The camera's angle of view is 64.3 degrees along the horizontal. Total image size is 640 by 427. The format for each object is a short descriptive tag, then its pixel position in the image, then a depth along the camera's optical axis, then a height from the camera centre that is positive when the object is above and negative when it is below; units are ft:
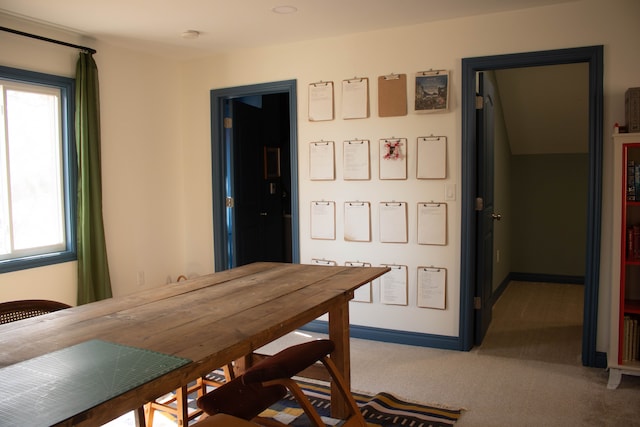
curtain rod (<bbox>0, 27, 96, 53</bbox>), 11.09 +3.44
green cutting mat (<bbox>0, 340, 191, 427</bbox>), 3.69 -1.58
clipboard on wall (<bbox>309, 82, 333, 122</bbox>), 13.35 +2.19
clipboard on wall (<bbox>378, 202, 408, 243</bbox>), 12.69 -0.97
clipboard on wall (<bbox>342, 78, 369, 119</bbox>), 12.91 +2.18
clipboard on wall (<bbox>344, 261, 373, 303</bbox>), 13.14 -2.84
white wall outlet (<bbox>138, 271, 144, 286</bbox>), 14.51 -2.61
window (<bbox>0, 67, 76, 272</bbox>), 11.48 +0.41
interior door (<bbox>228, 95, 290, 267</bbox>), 15.80 +0.07
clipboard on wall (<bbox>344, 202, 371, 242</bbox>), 13.12 -0.99
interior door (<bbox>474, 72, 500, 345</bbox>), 12.48 -0.63
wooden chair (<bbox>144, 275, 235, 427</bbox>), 7.19 -3.52
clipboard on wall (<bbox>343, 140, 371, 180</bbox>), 13.00 +0.61
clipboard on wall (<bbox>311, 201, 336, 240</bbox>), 13.61 -0.97
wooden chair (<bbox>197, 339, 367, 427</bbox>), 5.87 -2.68
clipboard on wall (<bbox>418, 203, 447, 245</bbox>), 12.28 -0.98
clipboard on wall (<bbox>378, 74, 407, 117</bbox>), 12.49 +2.18
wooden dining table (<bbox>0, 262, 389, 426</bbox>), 4.39 -1.54
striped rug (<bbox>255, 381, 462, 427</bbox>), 8.68 -4.05
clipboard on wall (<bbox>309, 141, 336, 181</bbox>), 13.46 +0.62
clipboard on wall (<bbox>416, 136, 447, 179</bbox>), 12.17 +0.61
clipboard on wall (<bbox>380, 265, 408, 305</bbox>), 12.78 -2.59
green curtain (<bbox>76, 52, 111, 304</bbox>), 12.57 -0.03
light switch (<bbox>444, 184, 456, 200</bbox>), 12.16 -0.21
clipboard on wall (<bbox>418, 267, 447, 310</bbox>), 12.36 -2.54
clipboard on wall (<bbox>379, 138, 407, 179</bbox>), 12.58 +0.63
